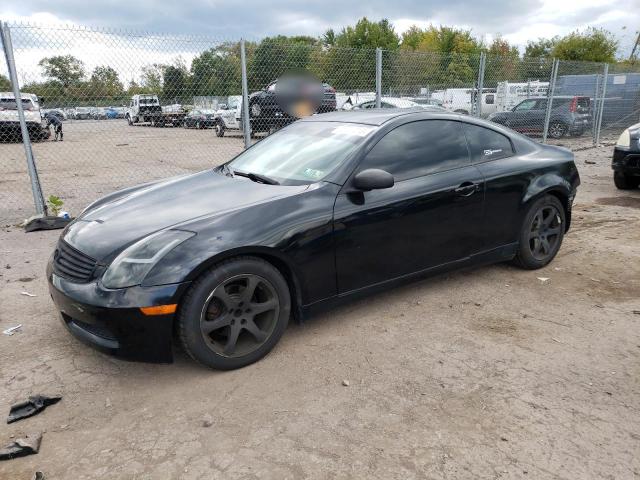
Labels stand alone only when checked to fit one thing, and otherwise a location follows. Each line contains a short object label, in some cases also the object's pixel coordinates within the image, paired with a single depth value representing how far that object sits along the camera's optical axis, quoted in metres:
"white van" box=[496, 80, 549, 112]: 14.08
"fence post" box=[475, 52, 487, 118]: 9.97
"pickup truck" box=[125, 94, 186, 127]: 7.86
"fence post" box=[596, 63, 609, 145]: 13.07
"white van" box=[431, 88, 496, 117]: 13.16
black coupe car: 2.76
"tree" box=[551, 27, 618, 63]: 44.75
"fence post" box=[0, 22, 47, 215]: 5.85
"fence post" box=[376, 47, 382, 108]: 8.17
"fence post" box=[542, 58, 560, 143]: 11.81
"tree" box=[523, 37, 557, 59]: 50.74
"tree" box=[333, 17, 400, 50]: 59.34
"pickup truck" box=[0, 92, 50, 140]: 7.39
